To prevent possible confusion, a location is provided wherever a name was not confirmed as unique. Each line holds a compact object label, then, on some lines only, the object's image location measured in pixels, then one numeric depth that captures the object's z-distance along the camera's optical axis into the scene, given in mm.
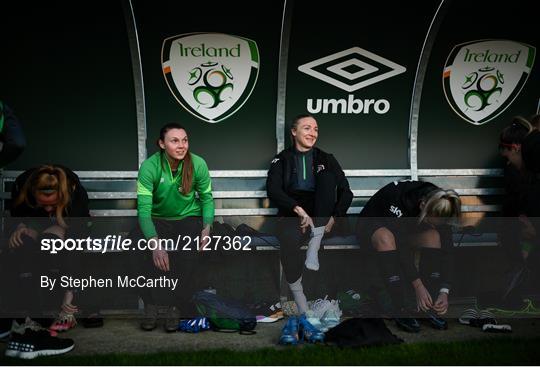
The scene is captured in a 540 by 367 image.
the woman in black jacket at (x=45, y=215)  8719
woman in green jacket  9164
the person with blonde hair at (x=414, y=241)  8797
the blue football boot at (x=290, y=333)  7953
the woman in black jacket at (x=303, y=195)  9539
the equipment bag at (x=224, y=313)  8586
